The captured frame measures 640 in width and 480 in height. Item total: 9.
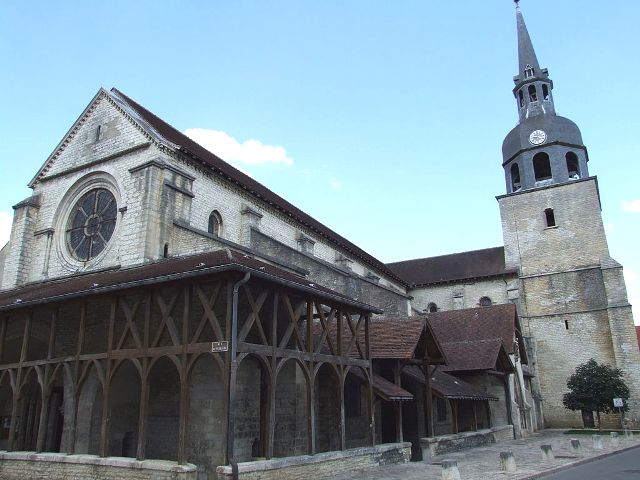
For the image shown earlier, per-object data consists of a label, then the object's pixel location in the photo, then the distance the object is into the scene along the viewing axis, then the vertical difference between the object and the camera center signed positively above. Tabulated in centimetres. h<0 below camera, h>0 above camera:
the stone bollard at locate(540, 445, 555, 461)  1371 -141
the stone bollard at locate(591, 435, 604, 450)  1670 -146
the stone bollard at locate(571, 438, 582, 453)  1512 -137
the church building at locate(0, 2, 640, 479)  1095 +199
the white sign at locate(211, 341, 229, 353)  980 +99
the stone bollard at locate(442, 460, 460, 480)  1002 -135
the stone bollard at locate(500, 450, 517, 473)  1174 -142
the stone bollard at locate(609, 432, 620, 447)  1841 -153
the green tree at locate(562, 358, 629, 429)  2514 +32
